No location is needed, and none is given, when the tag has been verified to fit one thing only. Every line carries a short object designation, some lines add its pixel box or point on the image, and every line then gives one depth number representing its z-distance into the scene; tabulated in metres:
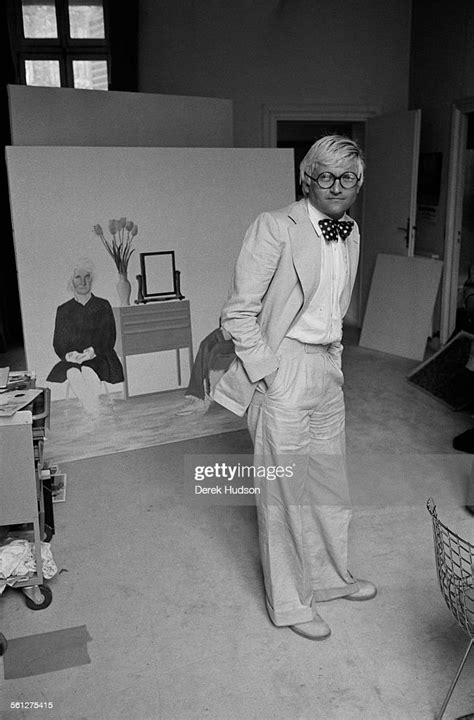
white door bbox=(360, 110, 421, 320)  6.00
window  6.45
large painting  4.00
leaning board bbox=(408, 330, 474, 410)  4.71
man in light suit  2.18
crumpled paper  2.54
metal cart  2.42
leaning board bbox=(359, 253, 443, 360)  5.91
